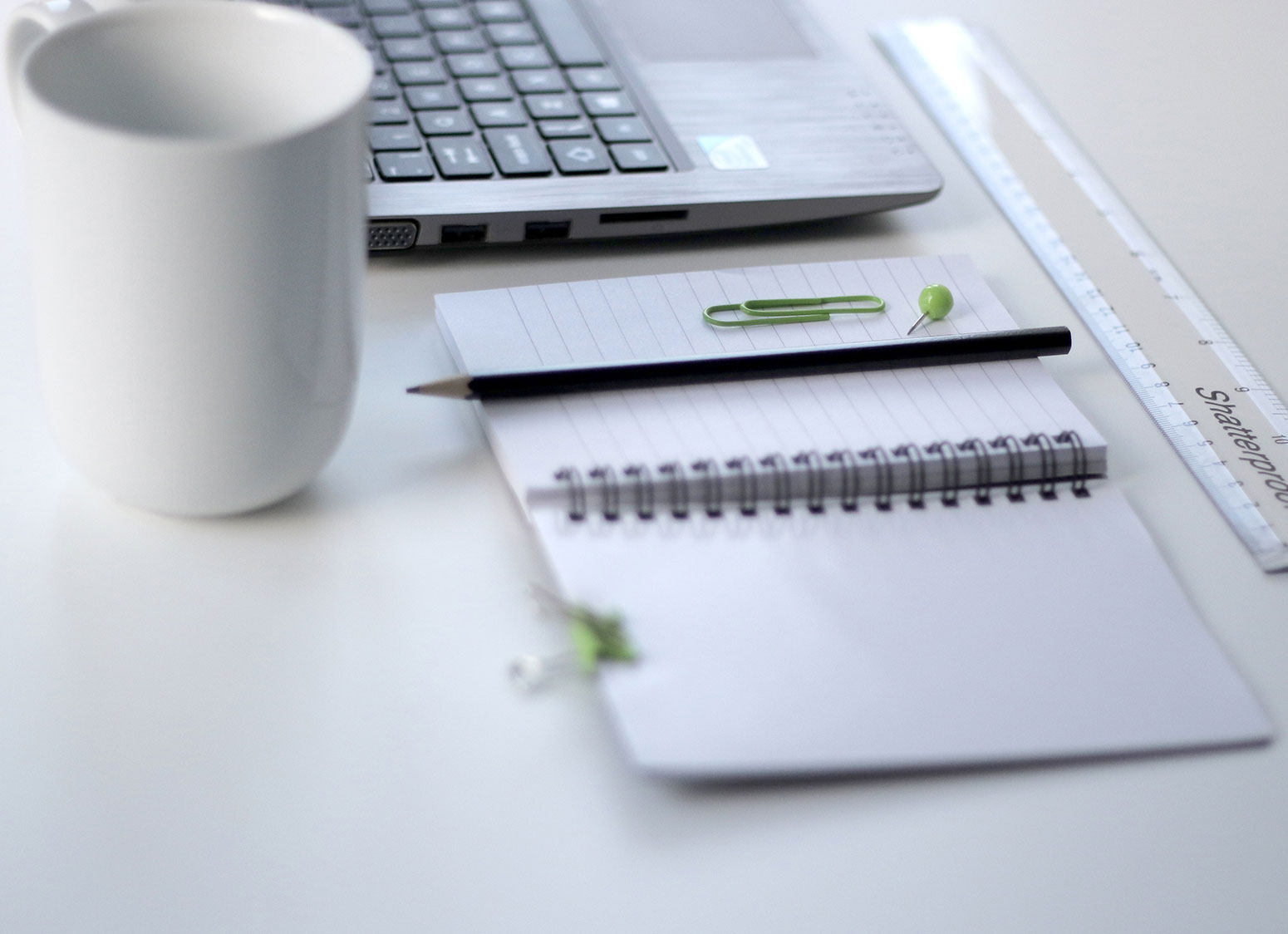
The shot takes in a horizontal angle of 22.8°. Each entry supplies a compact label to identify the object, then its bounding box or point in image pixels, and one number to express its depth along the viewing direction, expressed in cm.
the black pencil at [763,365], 80
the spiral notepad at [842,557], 75
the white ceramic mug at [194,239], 72
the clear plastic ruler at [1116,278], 84
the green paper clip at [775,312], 85
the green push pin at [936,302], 85
